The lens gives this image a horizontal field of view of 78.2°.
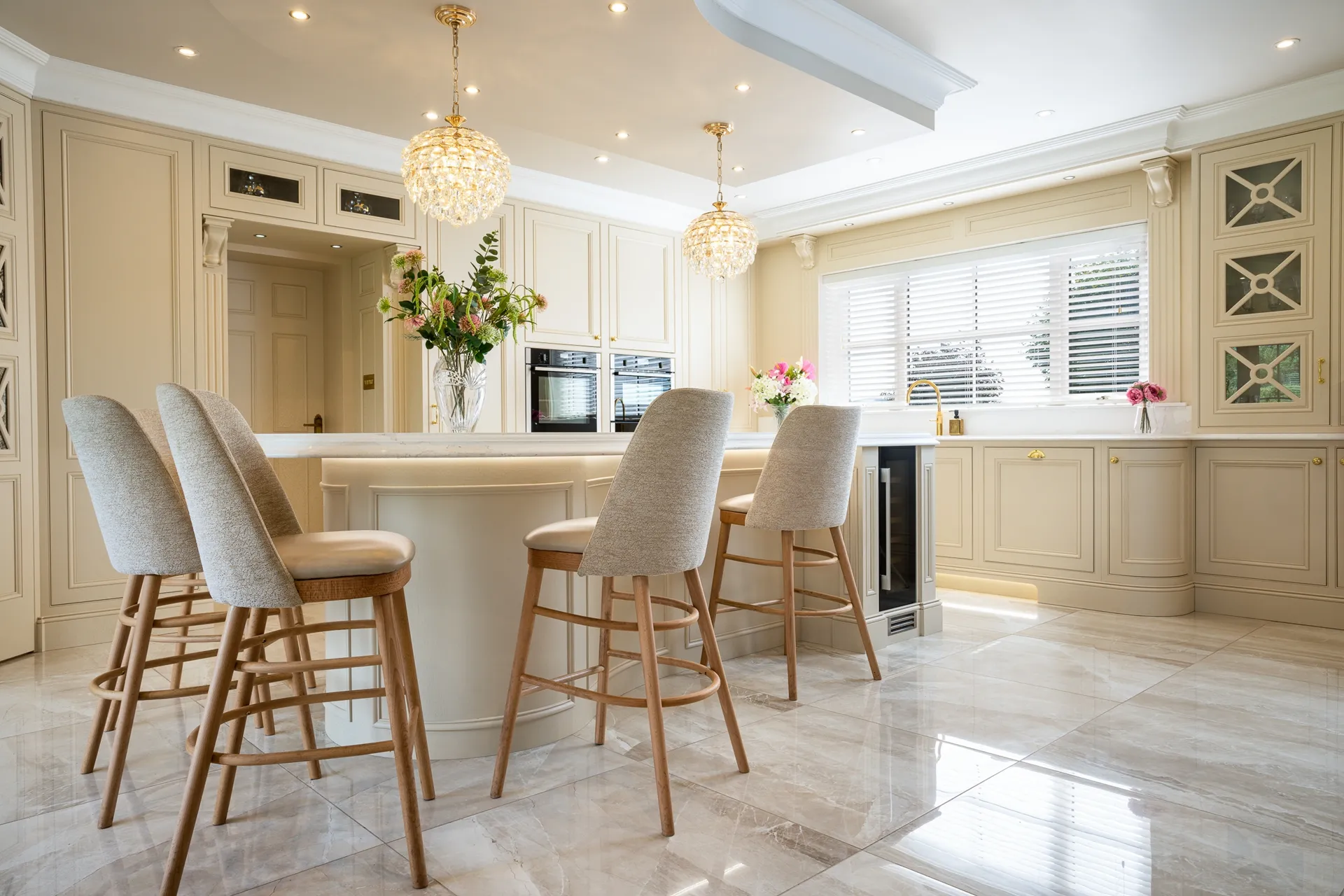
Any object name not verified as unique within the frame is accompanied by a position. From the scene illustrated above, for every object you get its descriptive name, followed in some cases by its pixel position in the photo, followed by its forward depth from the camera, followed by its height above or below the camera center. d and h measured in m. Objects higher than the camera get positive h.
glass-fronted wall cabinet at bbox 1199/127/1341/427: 3.98 +0.77
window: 4.90 +0.76
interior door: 4.94 +0.53
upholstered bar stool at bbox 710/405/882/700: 2.83 -0.15
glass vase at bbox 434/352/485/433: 2.53 +0.16
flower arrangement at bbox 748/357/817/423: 3.80 +0.23
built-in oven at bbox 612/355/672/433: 5.74 +0.40
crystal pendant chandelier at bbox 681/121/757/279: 4.43 +1.07
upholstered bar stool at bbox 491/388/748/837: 1.86 -0.21
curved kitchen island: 2.21 -0.30
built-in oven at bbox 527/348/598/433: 5.30 +0.33
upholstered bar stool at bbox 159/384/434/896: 1.54 -0.26
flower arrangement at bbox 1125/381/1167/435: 4.45 +0.22
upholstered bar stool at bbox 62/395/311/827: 1.85 -0.19
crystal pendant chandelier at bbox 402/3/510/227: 3.24 +1.07
